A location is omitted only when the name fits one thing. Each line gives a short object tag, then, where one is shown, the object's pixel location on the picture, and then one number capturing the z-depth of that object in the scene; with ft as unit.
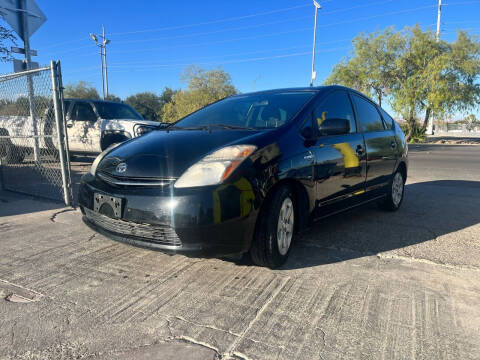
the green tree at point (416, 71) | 77.20
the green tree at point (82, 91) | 136.36
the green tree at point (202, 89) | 115.34
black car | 7.81
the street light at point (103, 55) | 127.74
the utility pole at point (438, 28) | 82.77
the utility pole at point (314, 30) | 99.60
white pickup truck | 22.71
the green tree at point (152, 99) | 169.89
